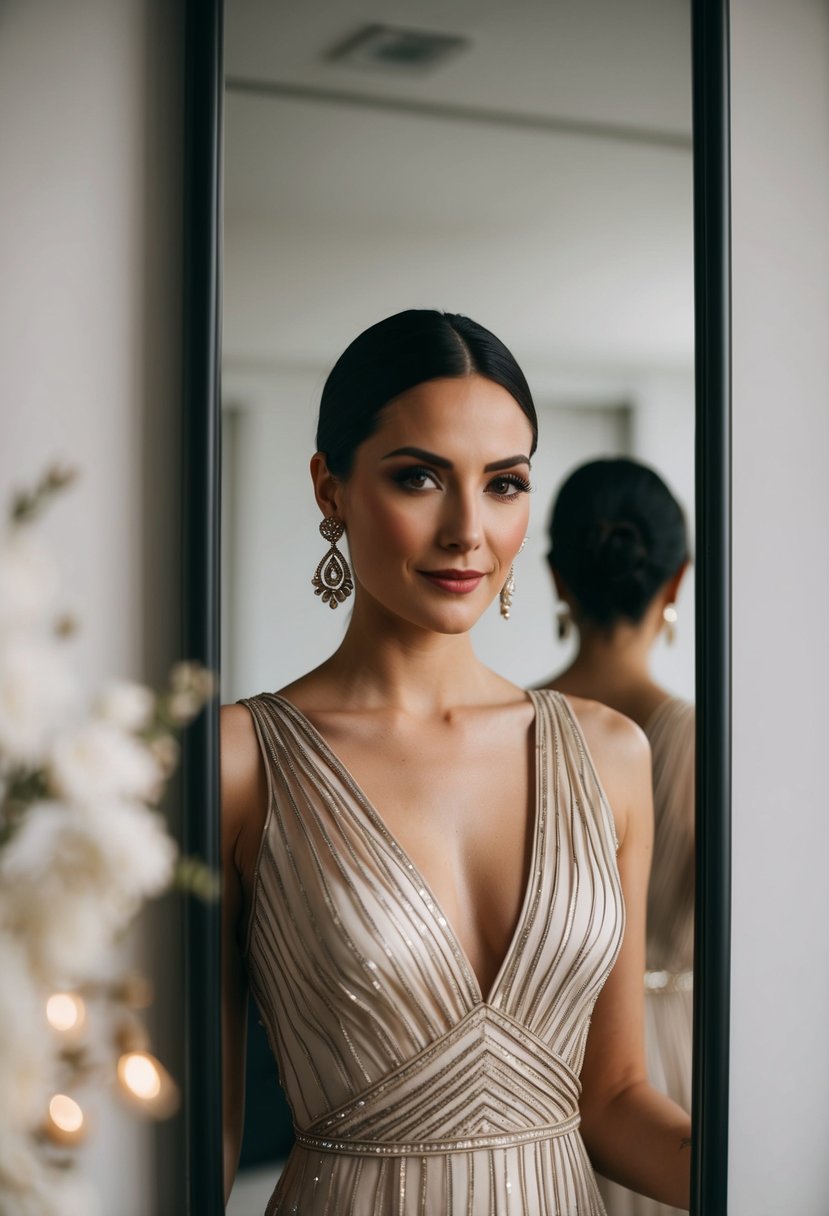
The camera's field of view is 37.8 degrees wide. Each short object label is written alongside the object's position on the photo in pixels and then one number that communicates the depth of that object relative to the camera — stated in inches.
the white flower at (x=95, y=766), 23.1
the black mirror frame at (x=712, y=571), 48.3
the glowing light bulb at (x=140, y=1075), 27.3
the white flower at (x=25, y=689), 22.9
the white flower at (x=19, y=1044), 23.0
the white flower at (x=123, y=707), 24.0
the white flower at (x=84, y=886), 22.9
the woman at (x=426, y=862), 42.1
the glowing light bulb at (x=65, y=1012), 29.8
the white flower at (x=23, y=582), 22.9
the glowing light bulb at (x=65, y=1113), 32.2
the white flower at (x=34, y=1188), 24.2
